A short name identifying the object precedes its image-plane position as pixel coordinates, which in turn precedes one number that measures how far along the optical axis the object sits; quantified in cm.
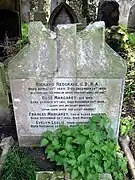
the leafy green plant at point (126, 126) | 265
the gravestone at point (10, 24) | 482
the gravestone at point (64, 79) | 204
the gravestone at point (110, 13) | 536
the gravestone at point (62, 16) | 439
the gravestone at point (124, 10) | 531
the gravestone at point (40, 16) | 518
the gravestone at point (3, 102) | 256
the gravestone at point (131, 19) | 607
